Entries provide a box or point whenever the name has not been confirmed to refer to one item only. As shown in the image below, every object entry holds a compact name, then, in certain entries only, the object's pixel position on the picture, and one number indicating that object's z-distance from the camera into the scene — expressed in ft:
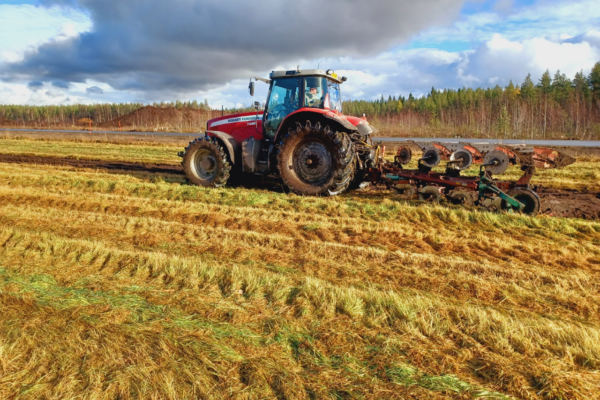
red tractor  29.60
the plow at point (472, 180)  24.68
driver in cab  30.99
